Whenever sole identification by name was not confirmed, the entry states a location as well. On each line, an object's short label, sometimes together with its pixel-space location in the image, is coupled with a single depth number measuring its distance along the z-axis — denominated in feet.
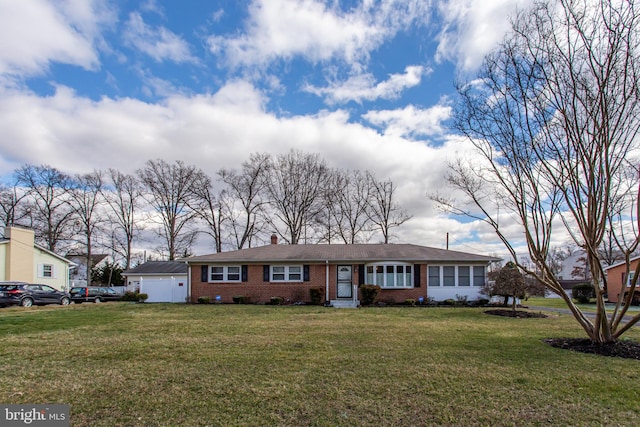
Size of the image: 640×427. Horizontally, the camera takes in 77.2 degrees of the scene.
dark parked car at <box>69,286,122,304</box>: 88.63
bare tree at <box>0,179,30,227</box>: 125.59
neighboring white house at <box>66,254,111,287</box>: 180.24
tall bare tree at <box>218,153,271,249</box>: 124.88
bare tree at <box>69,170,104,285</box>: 136.36
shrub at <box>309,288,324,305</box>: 69.26
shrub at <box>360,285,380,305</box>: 66.74
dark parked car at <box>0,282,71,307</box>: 67.26
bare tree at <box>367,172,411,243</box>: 124.16
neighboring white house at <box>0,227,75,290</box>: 86.94
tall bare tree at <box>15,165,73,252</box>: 129.62
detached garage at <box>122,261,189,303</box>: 76.89
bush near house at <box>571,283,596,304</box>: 88.43
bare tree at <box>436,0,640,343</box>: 26.18
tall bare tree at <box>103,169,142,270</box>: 139.74
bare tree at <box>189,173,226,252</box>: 129.29
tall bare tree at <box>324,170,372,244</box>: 123.54
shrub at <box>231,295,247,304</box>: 70.90
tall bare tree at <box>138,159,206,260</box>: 130.62
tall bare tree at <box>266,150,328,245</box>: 121.90
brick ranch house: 70.33
